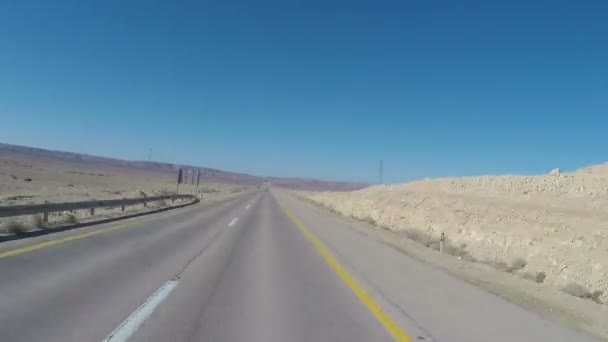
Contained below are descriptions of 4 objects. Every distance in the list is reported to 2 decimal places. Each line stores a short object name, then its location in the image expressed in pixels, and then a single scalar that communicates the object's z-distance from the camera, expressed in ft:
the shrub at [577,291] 36.83
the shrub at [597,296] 36.52
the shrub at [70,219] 58.08
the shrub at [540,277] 44.95
